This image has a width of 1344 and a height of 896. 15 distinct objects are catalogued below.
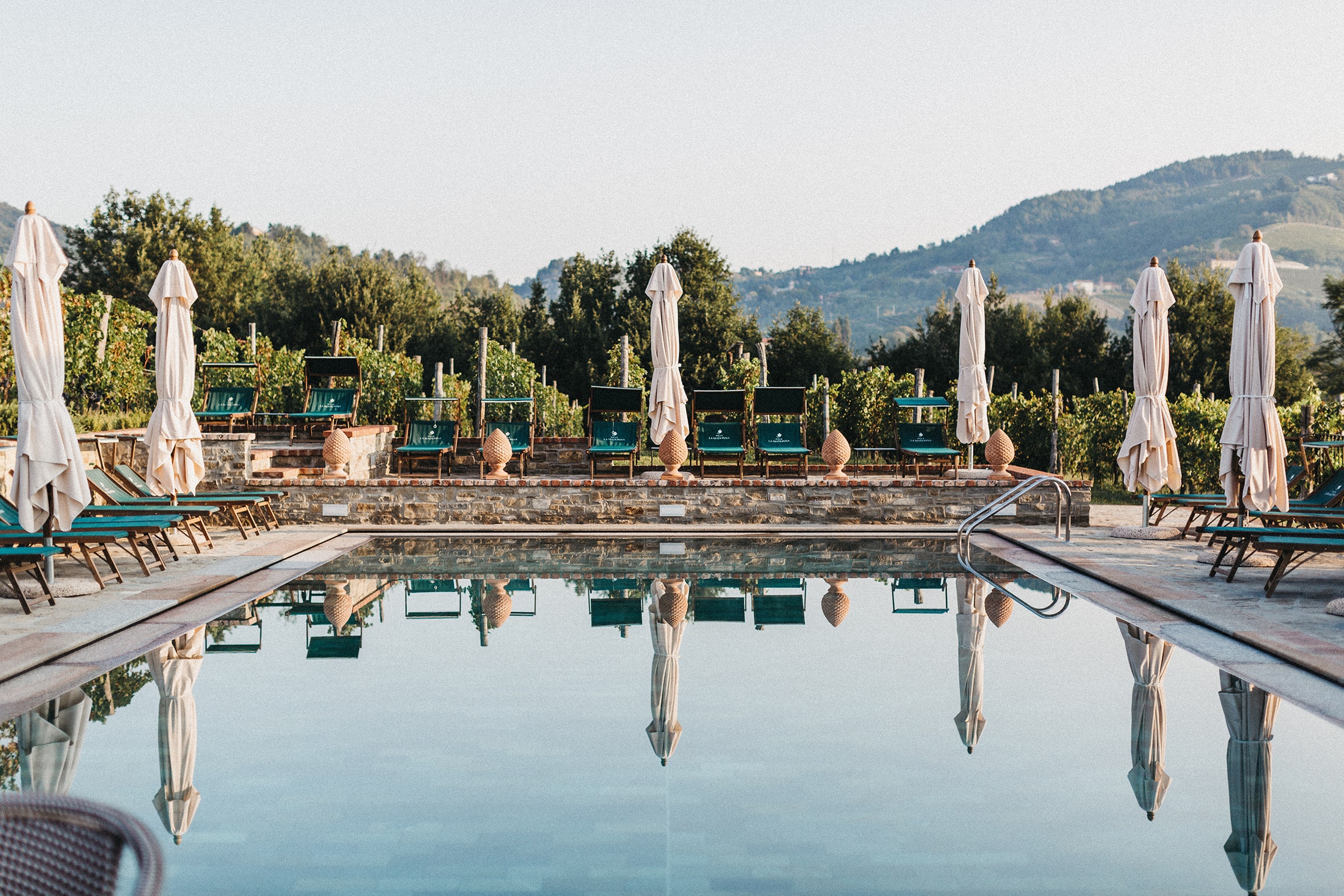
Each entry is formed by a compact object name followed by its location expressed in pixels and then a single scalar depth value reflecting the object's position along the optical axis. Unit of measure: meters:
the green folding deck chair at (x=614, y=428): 13.02
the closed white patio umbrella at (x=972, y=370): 12.66
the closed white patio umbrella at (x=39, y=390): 6.95
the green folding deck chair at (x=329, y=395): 14.69
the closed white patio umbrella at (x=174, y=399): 9.59
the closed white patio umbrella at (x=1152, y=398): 10.23
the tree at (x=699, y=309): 31.38
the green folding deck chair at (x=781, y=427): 13.13
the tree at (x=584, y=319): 32.00
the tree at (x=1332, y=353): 35.28
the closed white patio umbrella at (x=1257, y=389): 8.59
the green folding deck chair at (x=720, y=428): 13.03
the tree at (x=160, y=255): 34.56
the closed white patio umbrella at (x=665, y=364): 12.43
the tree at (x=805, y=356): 33.28
